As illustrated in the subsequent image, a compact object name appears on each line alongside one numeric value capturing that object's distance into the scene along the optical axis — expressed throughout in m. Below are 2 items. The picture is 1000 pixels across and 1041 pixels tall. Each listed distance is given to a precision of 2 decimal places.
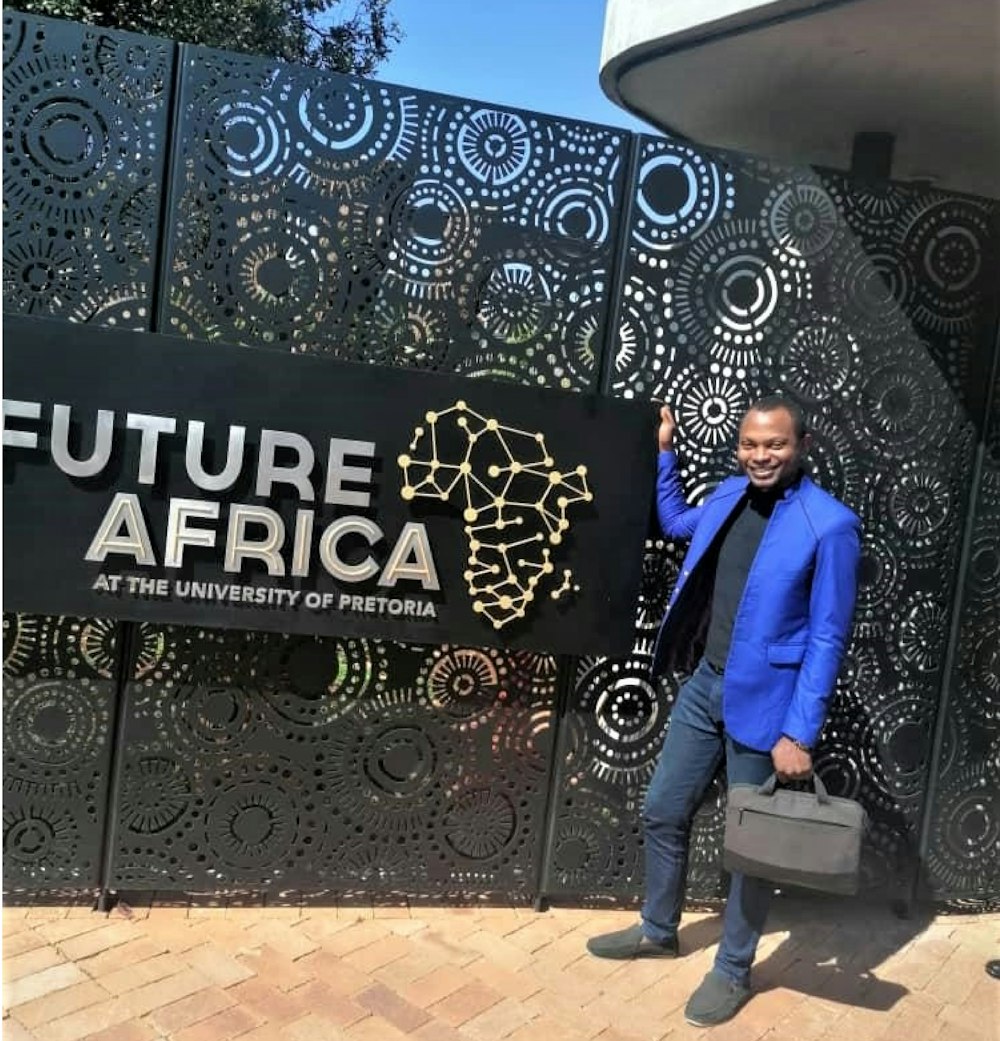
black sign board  3.22
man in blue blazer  3.03
